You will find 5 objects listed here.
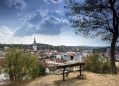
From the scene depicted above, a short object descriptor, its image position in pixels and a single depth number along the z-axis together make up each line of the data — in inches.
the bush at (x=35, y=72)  200.6
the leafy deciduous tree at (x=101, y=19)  205.8
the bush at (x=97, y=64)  235.7
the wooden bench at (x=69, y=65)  146.1
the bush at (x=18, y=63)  174.9
